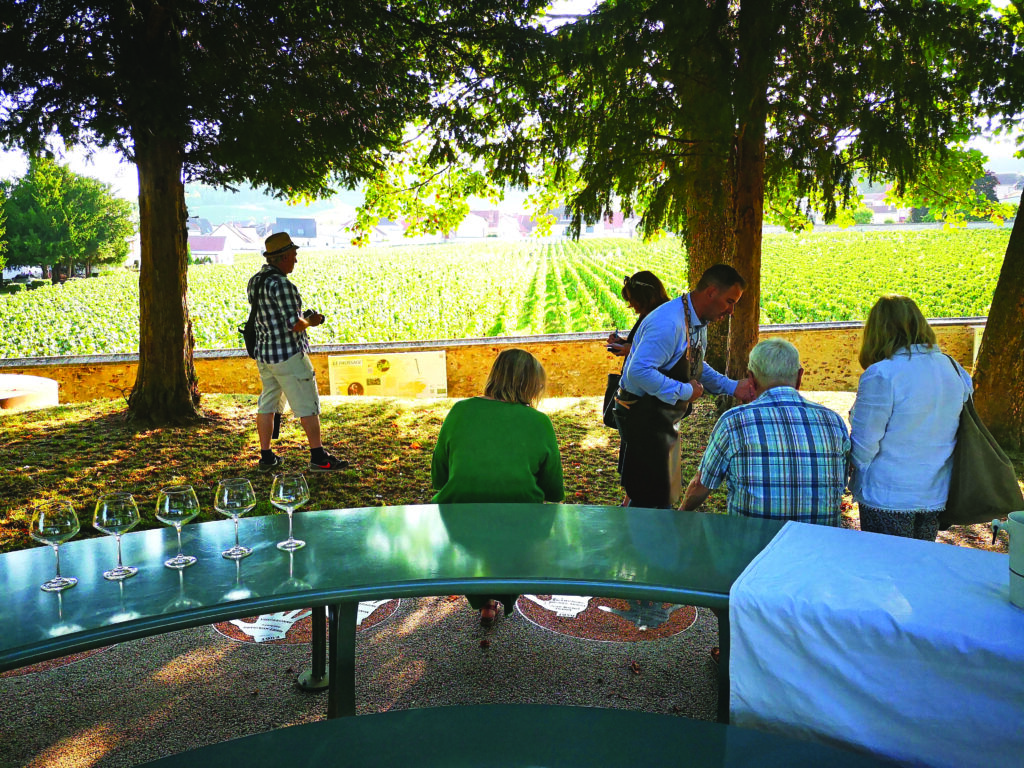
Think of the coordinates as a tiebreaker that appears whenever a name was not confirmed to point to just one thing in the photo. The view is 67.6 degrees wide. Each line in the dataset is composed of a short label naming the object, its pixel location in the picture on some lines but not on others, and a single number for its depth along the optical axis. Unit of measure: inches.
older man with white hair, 106.4
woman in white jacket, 112.0
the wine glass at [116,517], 85.4
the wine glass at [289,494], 93.6
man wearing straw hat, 218.7
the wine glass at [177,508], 88.9
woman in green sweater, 118.9
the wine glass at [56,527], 81.7
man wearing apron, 144.4
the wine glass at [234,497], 89.8
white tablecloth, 66.7
